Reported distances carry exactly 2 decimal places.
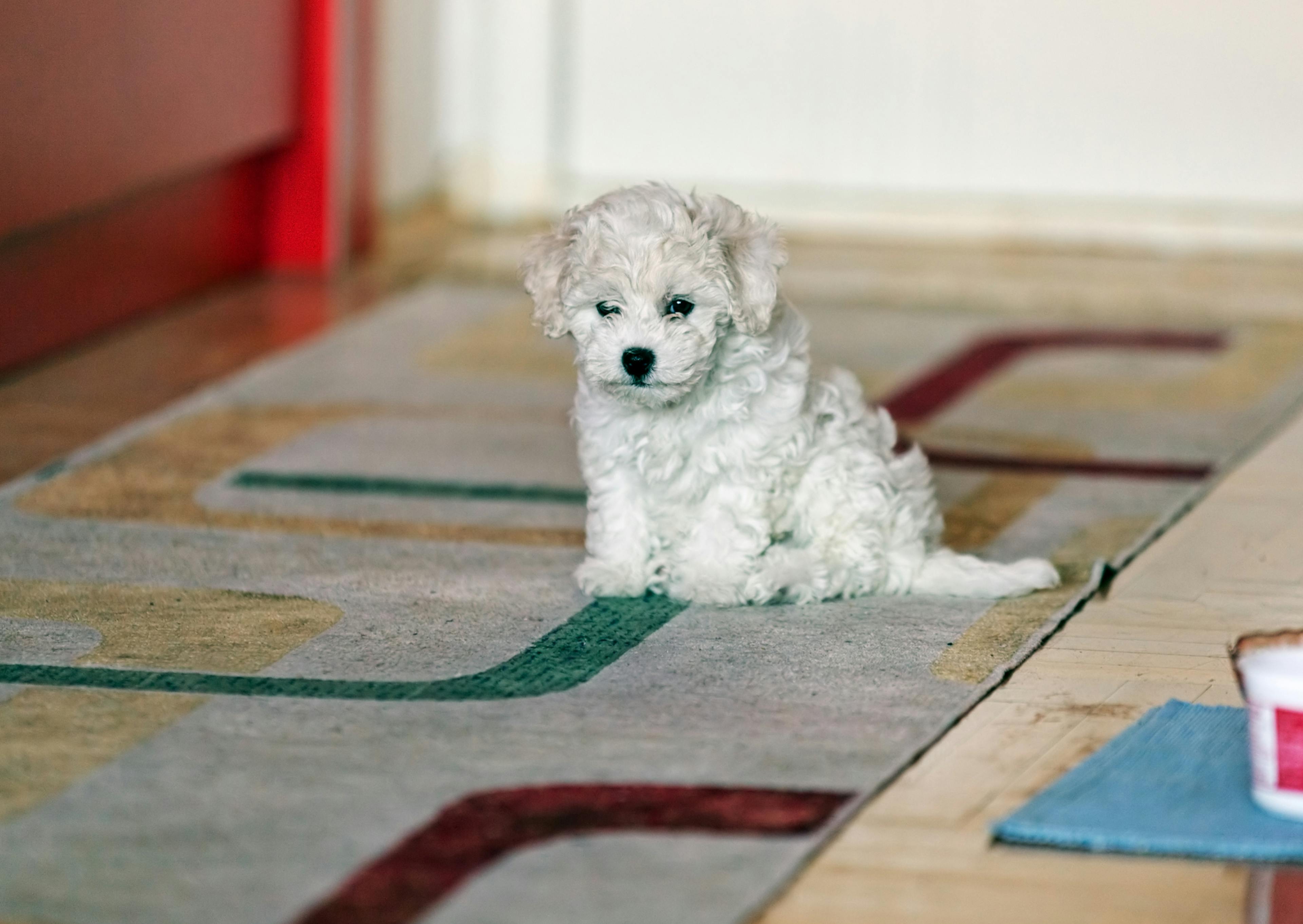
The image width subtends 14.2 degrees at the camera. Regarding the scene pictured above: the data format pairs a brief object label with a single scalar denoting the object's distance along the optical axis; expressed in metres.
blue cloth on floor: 2.53
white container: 2.53
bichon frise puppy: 2.77
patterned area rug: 2.52
